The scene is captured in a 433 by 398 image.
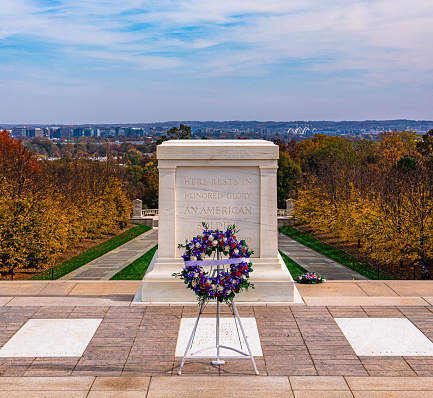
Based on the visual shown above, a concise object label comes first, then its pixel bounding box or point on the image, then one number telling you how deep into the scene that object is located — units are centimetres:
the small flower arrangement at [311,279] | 1341
